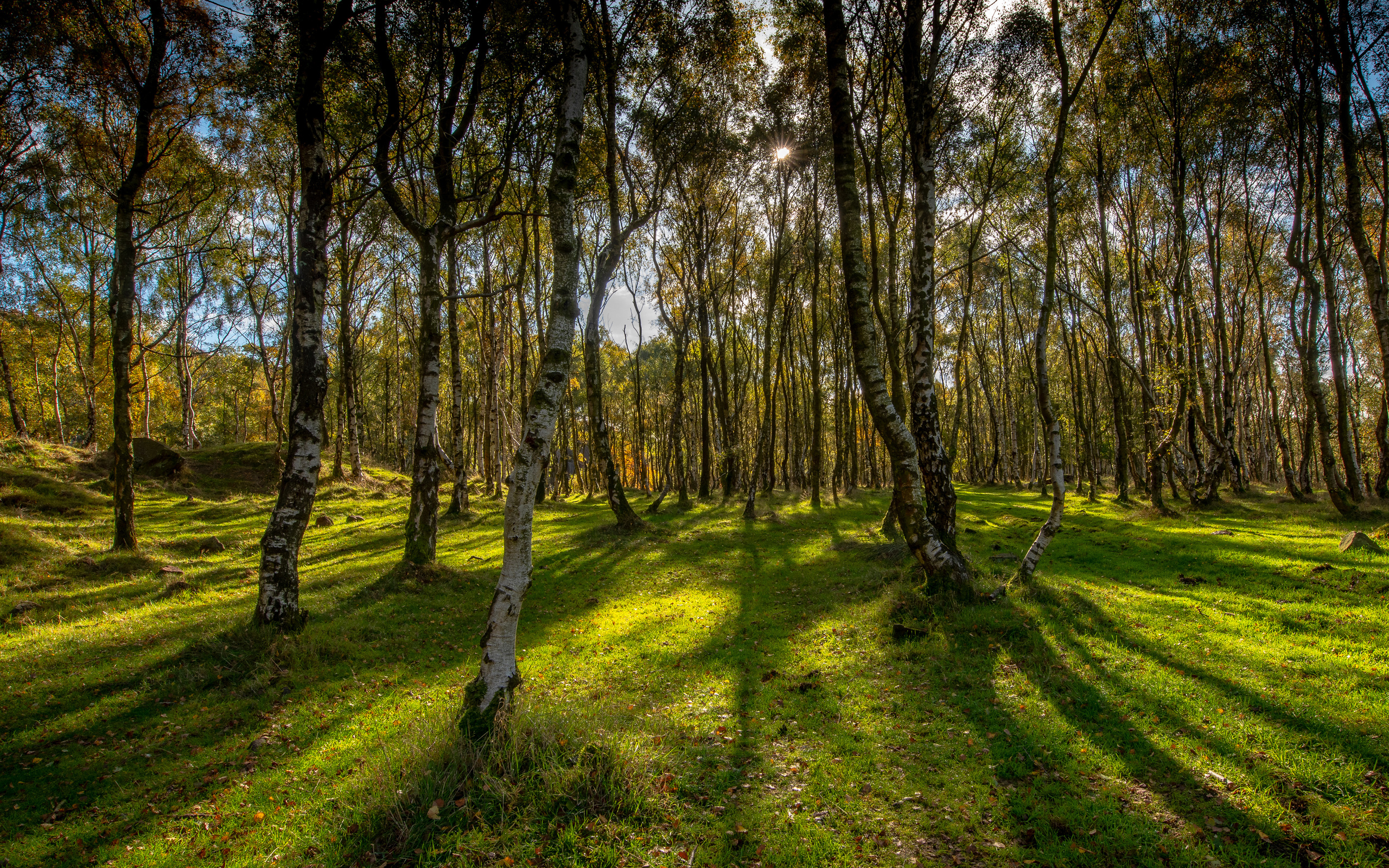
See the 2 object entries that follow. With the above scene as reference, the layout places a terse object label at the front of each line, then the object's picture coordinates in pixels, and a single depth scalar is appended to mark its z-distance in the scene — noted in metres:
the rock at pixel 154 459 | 25.36
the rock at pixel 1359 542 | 11.05
